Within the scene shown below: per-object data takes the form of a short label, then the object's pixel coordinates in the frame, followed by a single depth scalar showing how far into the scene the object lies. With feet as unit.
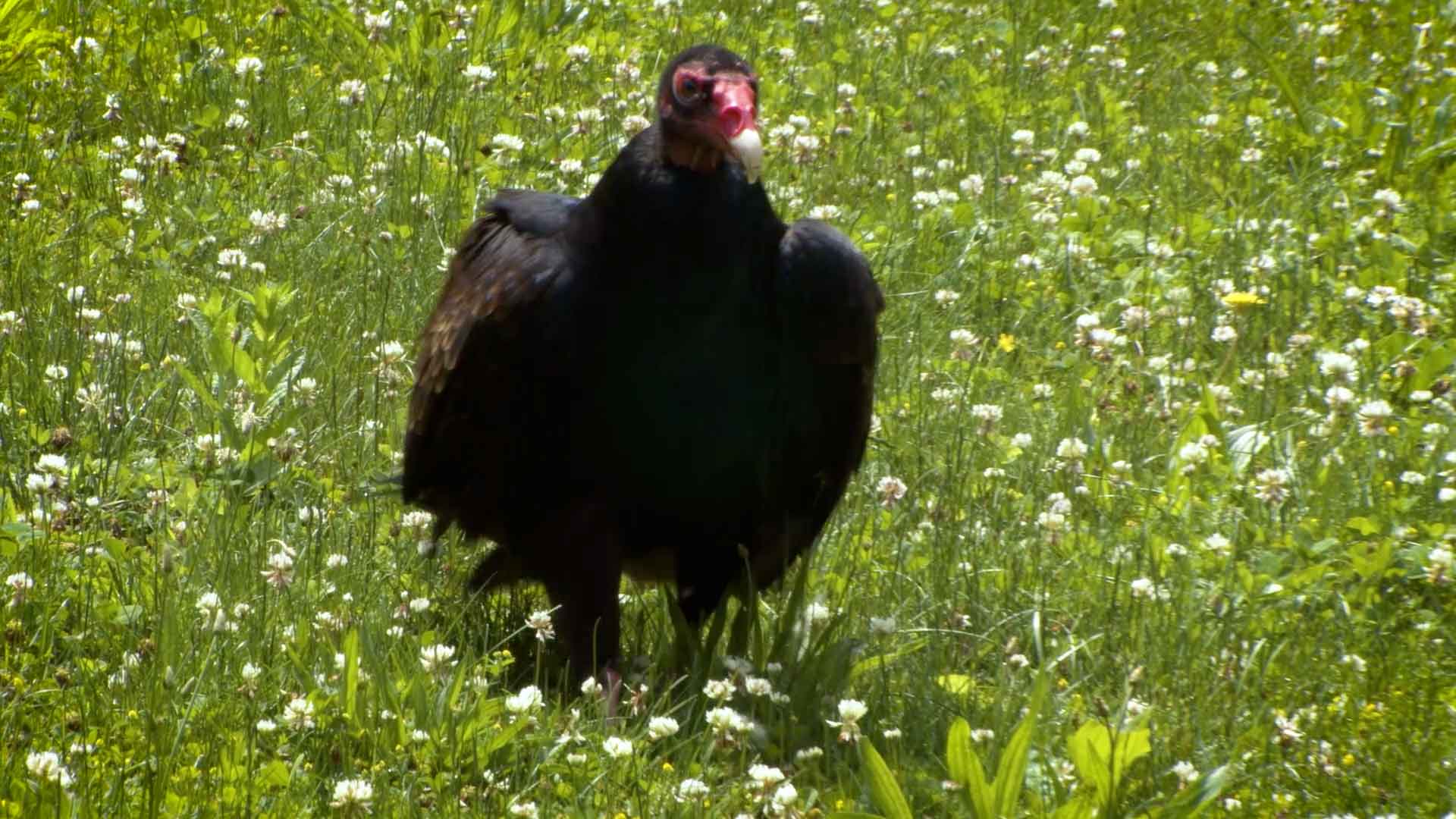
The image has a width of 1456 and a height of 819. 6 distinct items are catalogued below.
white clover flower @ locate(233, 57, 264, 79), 44.39
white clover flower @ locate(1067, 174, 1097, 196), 41.70
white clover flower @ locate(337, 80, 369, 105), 43.73
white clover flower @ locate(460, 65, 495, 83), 44.65
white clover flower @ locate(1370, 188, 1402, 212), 40.81
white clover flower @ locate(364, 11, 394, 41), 46.34
